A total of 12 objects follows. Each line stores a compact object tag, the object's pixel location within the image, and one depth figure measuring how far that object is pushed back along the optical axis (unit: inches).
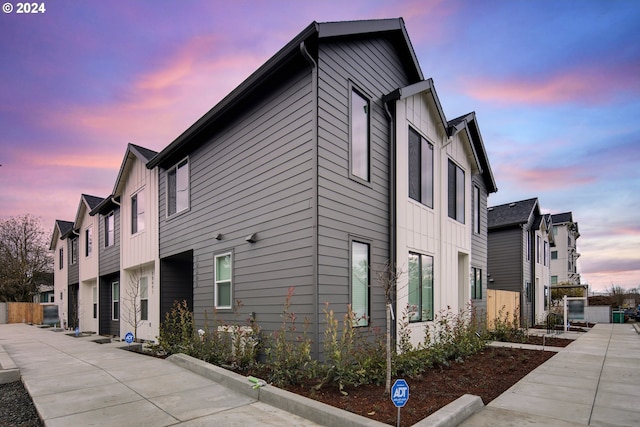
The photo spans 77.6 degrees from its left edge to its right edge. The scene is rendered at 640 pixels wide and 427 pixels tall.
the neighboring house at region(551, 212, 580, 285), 1542.8
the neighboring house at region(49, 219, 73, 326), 990.6
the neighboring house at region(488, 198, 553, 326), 813.9
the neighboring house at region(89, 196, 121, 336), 688.4
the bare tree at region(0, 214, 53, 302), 1243.8
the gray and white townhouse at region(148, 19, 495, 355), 281.3
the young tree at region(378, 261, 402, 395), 213.5
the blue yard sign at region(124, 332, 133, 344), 421.1
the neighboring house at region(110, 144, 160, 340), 536.4
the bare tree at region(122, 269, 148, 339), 587.8
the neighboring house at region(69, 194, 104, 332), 800.3
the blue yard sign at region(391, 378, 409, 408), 167.1
